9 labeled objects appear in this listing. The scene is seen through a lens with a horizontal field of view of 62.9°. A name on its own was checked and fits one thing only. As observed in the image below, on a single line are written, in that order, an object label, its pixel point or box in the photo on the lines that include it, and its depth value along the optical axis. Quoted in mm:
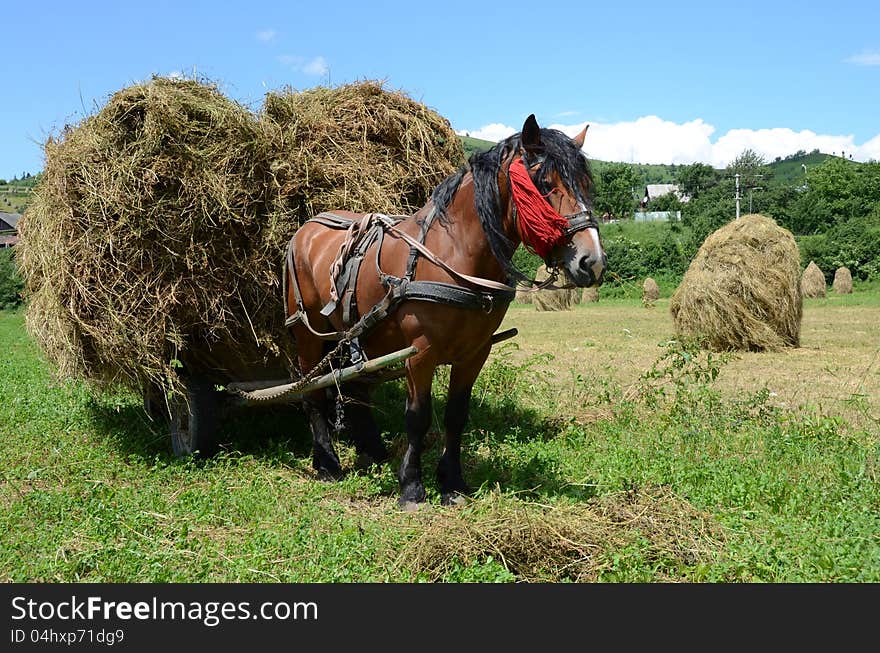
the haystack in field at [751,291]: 11320
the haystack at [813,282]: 25656
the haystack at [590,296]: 27219
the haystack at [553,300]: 23844
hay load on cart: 4691
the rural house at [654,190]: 81294
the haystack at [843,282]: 27016
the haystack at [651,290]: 26438
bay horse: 3537
